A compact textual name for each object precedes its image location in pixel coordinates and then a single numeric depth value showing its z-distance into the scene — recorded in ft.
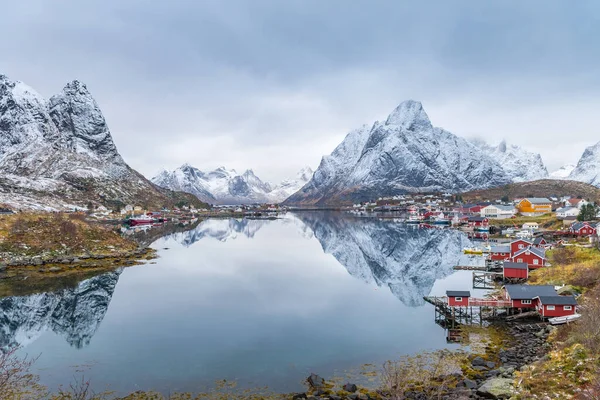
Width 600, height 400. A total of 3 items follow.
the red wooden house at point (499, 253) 239.30
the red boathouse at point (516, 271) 192.44
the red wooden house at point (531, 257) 207.92
